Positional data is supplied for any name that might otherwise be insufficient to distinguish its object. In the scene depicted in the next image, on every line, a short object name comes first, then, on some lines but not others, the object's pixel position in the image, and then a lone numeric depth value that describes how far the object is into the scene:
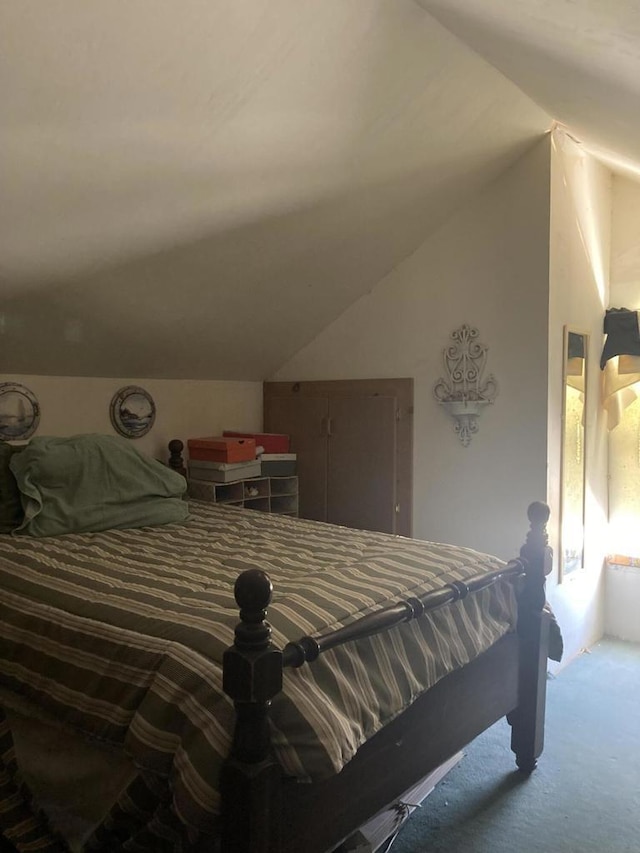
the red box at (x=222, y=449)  3.68
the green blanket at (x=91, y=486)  2.83
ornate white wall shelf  3.42
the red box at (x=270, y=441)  4.02
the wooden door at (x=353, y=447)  3.74
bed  1.44
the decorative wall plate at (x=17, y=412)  3.19
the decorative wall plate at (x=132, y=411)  3.63
